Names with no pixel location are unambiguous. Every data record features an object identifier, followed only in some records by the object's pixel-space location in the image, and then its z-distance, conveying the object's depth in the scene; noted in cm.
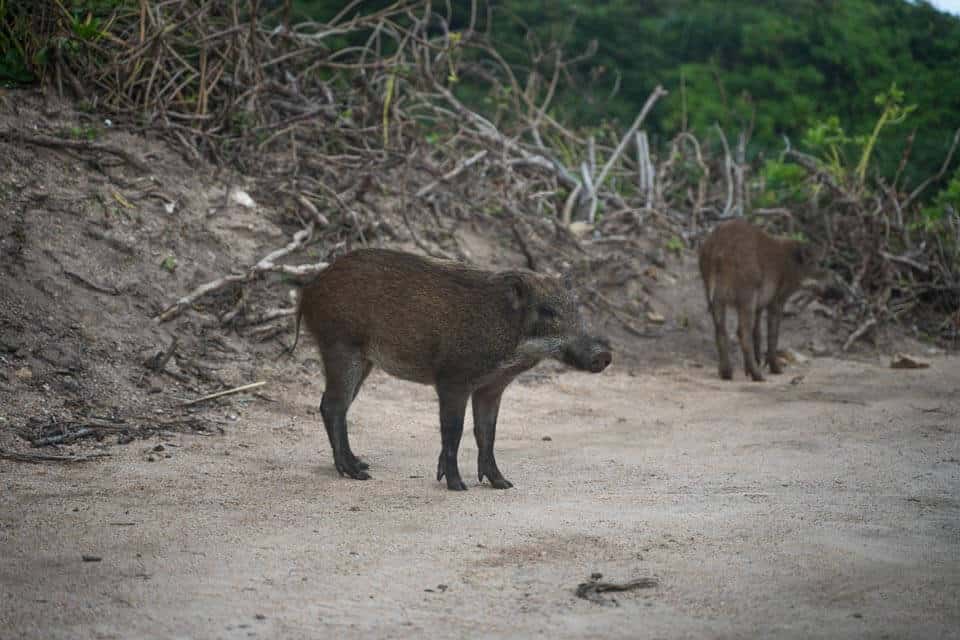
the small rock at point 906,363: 1043
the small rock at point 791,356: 1124
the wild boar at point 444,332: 592
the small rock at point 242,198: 966
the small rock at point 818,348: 1157
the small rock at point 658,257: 1238
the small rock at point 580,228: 1209
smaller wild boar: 1052
